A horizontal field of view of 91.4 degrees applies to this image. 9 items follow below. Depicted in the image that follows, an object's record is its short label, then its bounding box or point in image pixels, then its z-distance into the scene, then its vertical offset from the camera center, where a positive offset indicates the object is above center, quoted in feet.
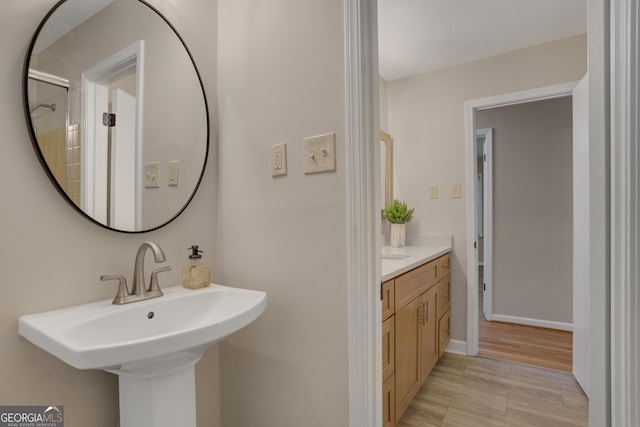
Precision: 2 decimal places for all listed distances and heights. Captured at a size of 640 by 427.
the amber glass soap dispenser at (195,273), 4.07 -0.80
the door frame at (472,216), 8.53 -0.13
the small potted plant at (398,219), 8.84 -0.21
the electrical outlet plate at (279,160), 4.00 +0.69
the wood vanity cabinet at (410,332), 4.98 -2.31
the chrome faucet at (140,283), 3.42 -0.80
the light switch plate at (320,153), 3.62 +0.70
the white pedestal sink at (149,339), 2.35 -1.10
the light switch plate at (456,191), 8.76 +0.57
